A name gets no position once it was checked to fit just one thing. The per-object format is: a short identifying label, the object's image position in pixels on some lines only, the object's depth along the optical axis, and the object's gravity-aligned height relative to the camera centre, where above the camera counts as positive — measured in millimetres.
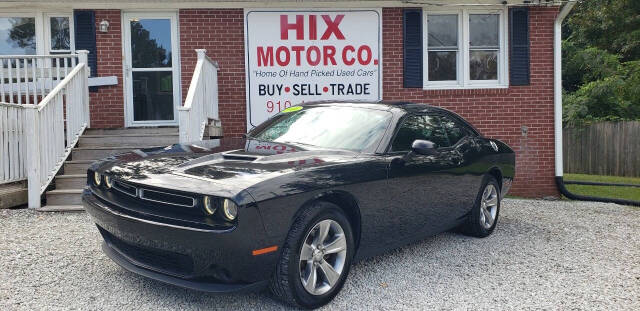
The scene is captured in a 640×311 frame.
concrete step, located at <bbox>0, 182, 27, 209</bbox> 6601 -837
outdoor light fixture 9141 +1704
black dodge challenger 3217 -519
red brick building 9328 +1267
